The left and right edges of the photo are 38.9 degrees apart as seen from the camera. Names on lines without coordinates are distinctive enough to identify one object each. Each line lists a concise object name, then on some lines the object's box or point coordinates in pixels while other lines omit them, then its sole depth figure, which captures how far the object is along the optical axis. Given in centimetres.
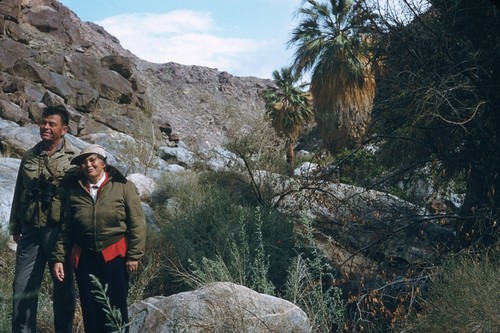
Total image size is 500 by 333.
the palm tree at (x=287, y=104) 3356
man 600
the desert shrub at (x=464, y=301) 533
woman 580
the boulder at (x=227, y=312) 552
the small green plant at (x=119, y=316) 329
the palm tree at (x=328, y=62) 2247
